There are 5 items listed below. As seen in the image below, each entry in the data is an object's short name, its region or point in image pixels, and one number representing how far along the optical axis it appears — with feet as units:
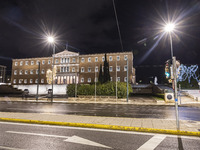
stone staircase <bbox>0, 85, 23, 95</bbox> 168.71
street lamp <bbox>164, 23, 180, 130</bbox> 22.22
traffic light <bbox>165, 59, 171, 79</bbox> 23.95
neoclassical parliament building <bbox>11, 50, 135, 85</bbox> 181.86
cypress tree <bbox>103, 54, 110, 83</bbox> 122.21
